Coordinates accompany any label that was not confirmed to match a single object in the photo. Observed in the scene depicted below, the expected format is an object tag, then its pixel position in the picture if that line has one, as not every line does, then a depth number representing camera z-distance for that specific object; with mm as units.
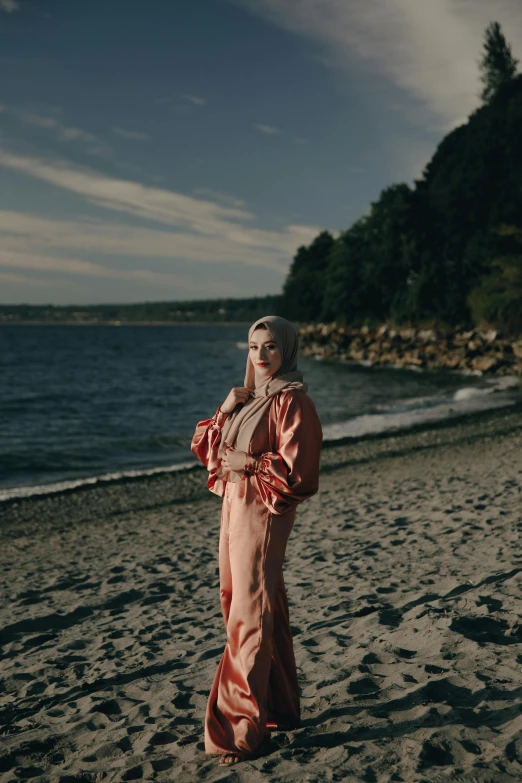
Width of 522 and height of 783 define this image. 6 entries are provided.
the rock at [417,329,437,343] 53406
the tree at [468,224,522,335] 44969
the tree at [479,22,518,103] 66188
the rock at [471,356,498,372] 40781
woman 3252
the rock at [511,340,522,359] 40269
